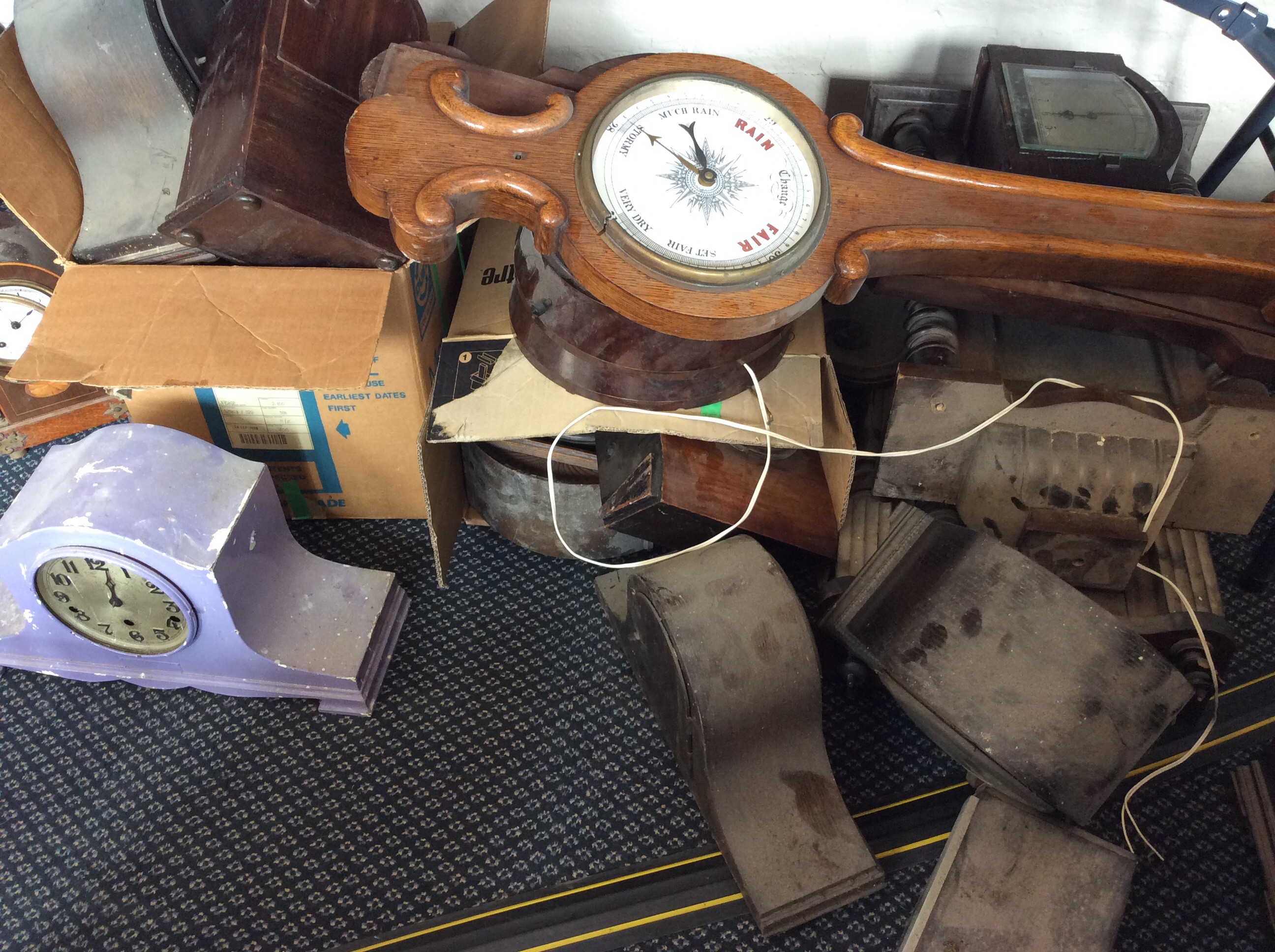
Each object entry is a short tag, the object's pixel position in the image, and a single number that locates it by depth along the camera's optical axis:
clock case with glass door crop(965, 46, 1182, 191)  1.39
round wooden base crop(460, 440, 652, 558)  1.58
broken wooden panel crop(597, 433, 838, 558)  1.39
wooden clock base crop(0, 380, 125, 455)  1.75
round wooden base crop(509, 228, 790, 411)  1.29
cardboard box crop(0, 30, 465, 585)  1.26
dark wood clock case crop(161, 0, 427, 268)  1.21
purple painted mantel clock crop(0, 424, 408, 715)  1.32
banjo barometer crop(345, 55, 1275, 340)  1.10
